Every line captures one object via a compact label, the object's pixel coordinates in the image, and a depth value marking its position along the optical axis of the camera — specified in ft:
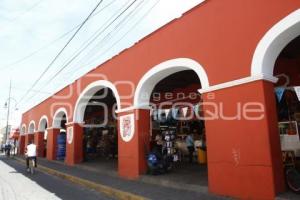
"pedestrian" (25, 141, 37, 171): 45.29
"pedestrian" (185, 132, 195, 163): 40.50
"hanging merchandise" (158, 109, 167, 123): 40.09
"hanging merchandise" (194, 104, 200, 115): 35.70
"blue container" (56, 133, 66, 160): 60.41
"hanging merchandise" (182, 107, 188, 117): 37.56
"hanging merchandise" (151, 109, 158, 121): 41.05
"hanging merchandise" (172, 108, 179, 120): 38.81
